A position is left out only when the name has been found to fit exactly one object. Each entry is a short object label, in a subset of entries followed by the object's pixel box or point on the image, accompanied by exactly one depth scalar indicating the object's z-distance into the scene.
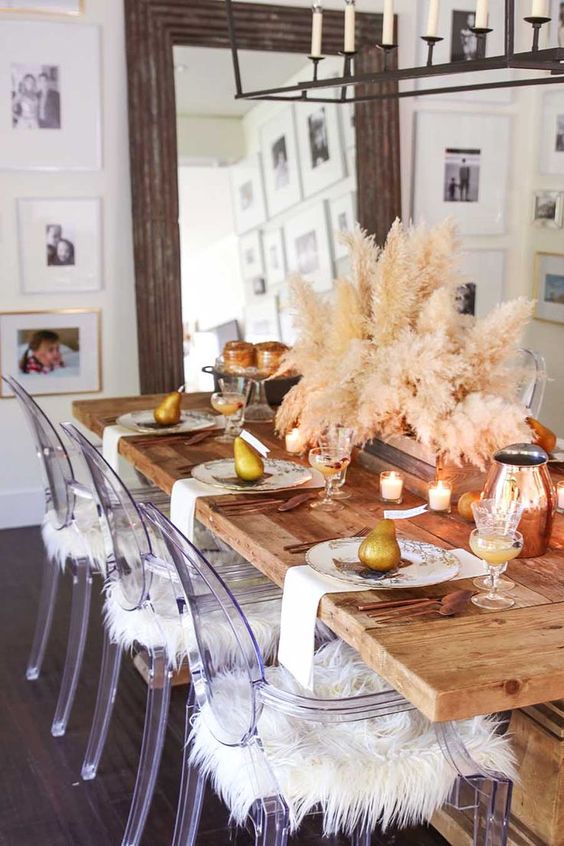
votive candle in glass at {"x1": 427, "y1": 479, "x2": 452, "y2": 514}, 2.47
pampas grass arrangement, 2.48
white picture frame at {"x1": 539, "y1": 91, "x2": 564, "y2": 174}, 5.33
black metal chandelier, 1.99
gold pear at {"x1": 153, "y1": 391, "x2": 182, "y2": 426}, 3.25
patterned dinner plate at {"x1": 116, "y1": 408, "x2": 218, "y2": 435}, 3.22
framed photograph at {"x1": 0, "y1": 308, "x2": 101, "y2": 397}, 4.61
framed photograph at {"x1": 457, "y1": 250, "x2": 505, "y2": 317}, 5.47
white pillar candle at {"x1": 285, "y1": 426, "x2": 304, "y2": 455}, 2.98
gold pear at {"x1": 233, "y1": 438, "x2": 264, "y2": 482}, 2.61
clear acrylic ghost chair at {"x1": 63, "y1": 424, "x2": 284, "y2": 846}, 2.44
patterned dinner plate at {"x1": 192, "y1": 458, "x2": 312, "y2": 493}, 2.61
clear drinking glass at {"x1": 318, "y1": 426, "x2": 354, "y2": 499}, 2.47
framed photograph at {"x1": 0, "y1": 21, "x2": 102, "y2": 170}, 4.39
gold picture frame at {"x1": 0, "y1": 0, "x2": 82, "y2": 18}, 4.34
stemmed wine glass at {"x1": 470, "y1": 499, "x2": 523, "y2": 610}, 1.88
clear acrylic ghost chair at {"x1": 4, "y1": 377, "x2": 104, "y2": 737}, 2.96
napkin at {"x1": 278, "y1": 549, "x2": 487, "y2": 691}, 1.96
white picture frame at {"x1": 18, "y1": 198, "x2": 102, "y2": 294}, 4.57
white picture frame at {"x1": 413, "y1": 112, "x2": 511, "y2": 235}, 5.24
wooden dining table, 1.60
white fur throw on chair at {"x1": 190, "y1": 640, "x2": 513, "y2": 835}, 1.86
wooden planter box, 2.58
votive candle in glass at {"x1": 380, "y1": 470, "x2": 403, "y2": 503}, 2.55
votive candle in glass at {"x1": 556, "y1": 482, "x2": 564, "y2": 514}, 2.53
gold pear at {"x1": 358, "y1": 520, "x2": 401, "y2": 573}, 1.98
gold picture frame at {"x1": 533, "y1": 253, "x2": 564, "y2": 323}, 5.39
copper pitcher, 2.14
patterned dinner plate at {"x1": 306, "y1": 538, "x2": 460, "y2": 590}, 1.95
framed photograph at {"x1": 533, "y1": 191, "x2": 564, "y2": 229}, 5.35
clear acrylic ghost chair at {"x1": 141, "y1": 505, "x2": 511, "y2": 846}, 1.86
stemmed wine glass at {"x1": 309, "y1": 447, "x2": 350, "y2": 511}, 2.45
